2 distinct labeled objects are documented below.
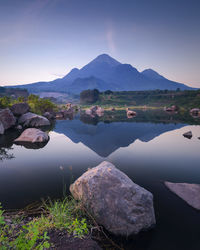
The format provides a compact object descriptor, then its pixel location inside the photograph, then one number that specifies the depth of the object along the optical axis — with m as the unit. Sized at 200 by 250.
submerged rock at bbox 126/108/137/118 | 51.19
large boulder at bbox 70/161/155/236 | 4.82
